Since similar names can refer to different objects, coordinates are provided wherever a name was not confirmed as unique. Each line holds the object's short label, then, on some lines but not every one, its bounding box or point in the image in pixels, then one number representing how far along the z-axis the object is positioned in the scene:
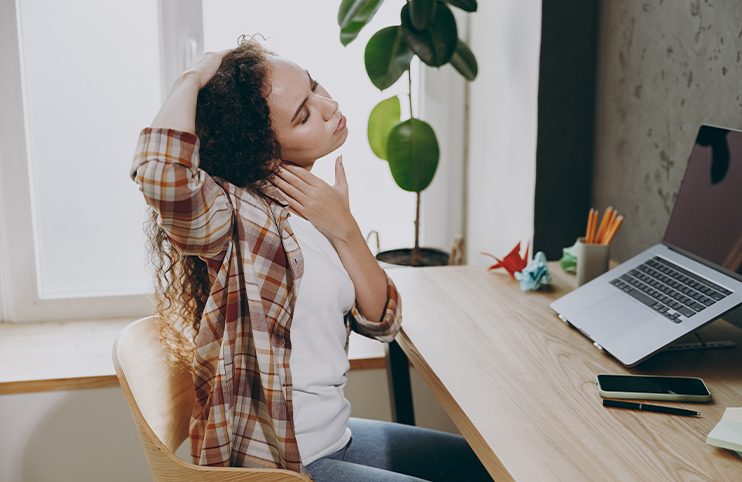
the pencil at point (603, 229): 1.29
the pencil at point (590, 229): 1.29
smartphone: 0.80
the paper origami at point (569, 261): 1.40
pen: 0.77
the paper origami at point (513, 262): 1.40
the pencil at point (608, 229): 1.29
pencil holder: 1.24
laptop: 0.91
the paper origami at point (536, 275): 1.30
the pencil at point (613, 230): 1.27
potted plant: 1.65
